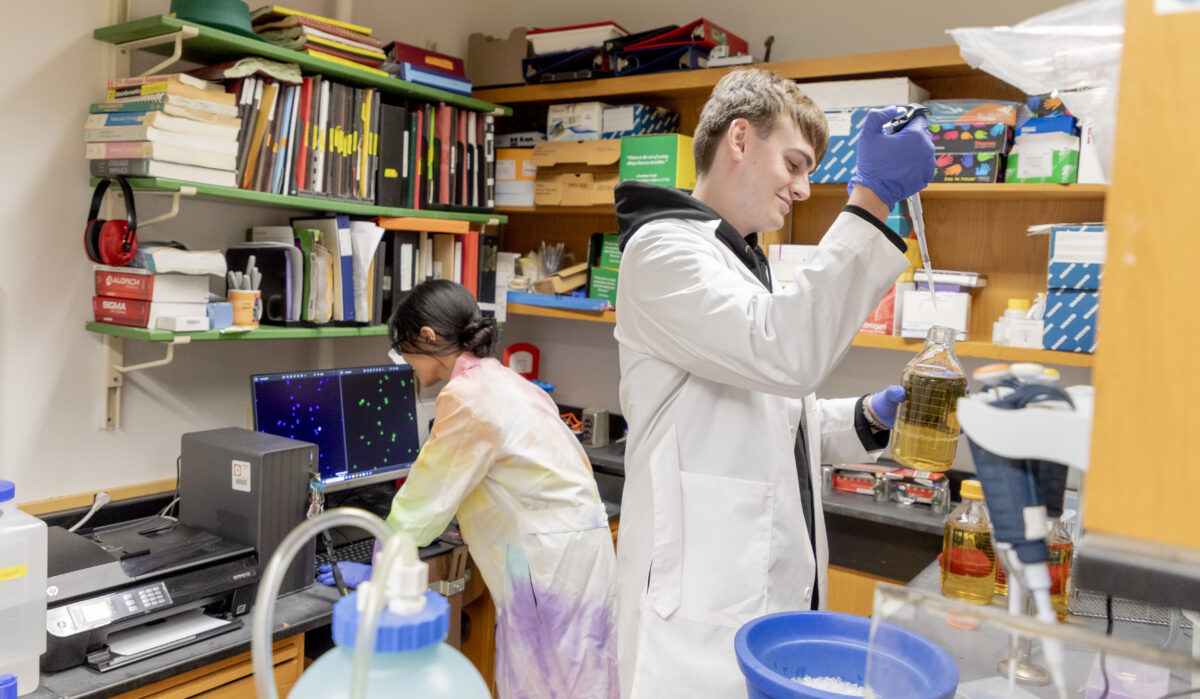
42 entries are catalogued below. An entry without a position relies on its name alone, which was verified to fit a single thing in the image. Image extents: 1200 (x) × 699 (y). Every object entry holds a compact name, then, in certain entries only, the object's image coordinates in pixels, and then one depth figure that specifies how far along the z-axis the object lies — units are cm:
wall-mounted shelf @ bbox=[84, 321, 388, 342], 223
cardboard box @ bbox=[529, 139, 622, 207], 313
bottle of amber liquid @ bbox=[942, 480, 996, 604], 161
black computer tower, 192
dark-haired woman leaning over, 193
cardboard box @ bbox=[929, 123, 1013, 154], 250
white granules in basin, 100
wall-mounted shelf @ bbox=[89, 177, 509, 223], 222
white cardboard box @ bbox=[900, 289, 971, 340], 260
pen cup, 246
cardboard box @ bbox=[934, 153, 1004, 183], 251
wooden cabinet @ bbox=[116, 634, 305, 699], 166
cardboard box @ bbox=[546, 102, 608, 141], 321
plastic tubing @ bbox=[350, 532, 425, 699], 48
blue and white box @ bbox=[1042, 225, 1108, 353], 232
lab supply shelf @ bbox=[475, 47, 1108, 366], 254
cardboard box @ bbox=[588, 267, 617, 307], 320
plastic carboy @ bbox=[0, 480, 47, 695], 143
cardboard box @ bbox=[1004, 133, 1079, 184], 238
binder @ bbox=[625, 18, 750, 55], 298
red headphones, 226
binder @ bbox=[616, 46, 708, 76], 300
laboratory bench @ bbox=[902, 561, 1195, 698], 65
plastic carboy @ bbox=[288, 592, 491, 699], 49
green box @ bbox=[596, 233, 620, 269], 321
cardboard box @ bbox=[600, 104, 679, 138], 316
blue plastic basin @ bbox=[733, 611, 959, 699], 89
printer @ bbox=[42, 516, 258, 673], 159
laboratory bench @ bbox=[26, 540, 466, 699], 154
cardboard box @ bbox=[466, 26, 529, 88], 343
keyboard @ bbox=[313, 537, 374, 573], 228
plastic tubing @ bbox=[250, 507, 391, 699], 51
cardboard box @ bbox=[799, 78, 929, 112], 262
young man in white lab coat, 122
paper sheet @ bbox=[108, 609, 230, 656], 166
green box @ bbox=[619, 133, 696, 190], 295
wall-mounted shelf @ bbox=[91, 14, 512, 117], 225
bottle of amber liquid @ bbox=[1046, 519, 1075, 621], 138
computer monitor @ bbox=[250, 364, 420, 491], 247
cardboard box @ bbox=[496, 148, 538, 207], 337
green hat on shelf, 229
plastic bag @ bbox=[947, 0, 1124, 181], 60
